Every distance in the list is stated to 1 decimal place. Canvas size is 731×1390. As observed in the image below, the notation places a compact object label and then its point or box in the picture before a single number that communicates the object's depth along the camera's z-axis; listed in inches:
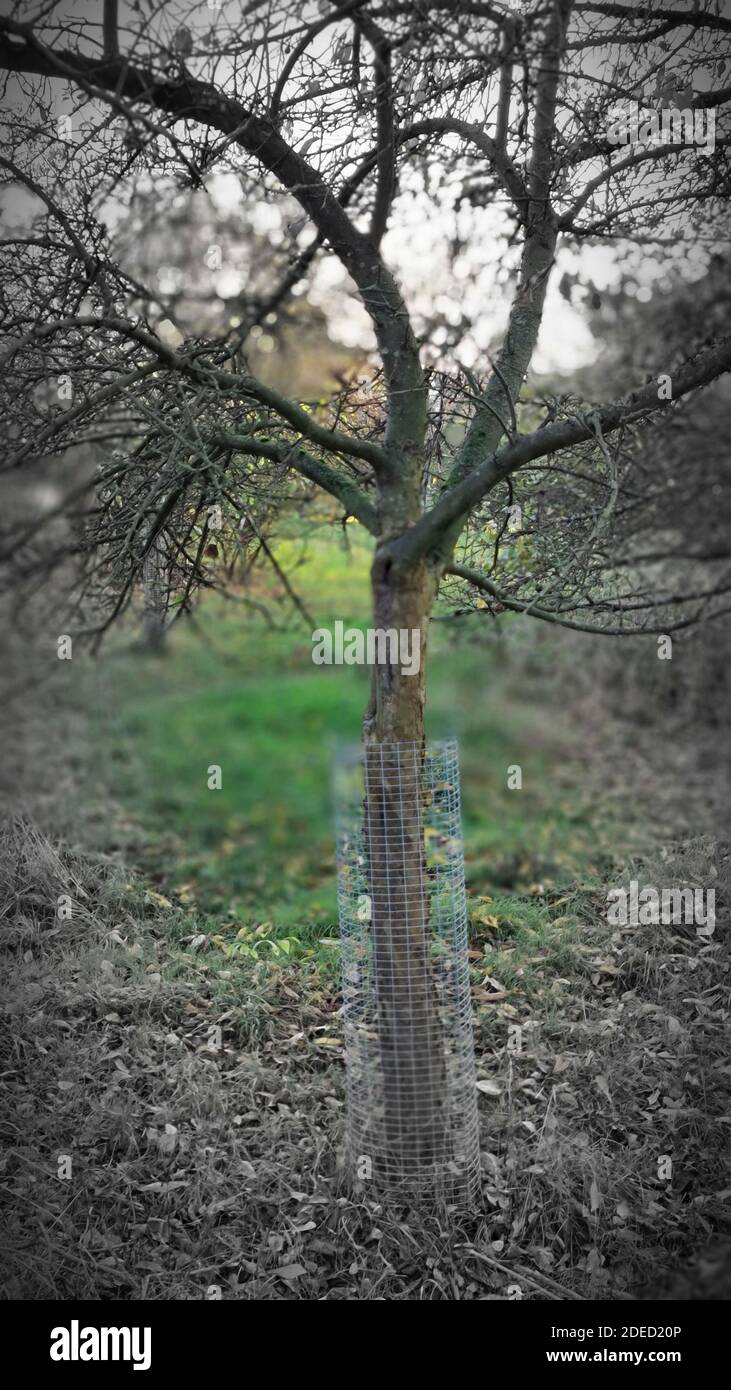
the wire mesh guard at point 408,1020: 157.2
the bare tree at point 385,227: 147.9
